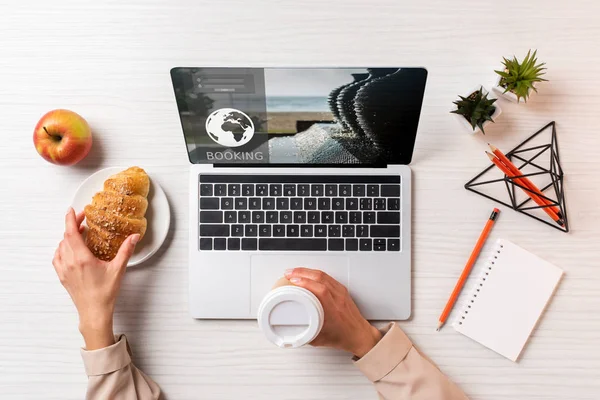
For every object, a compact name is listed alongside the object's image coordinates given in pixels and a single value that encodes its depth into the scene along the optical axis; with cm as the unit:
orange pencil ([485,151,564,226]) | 86
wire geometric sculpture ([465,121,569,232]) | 89
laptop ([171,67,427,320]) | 87
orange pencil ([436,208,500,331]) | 89
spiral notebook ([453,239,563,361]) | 88
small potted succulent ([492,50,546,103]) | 84
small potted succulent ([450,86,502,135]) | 85
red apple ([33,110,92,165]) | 85
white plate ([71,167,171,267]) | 88
